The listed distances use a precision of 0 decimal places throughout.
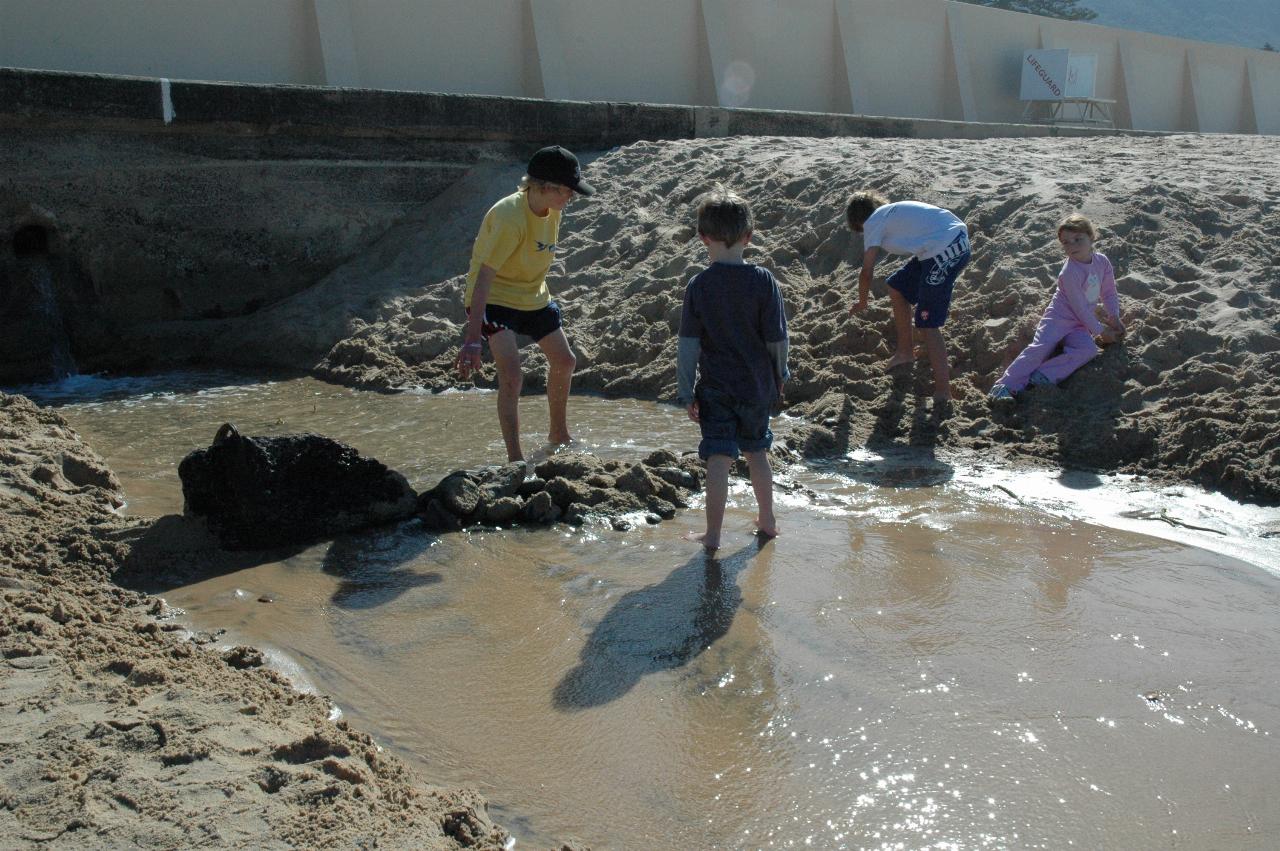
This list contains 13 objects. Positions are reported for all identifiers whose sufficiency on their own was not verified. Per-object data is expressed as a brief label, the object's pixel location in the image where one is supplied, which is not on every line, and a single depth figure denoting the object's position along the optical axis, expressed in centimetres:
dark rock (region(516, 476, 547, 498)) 488
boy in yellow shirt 513
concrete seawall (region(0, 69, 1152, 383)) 882
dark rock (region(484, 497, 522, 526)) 467
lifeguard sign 1964
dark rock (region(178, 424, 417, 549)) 432
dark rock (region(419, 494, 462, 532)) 461
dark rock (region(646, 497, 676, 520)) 486
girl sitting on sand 607
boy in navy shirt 429
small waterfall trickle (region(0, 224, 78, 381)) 861
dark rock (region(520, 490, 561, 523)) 470
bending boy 633
